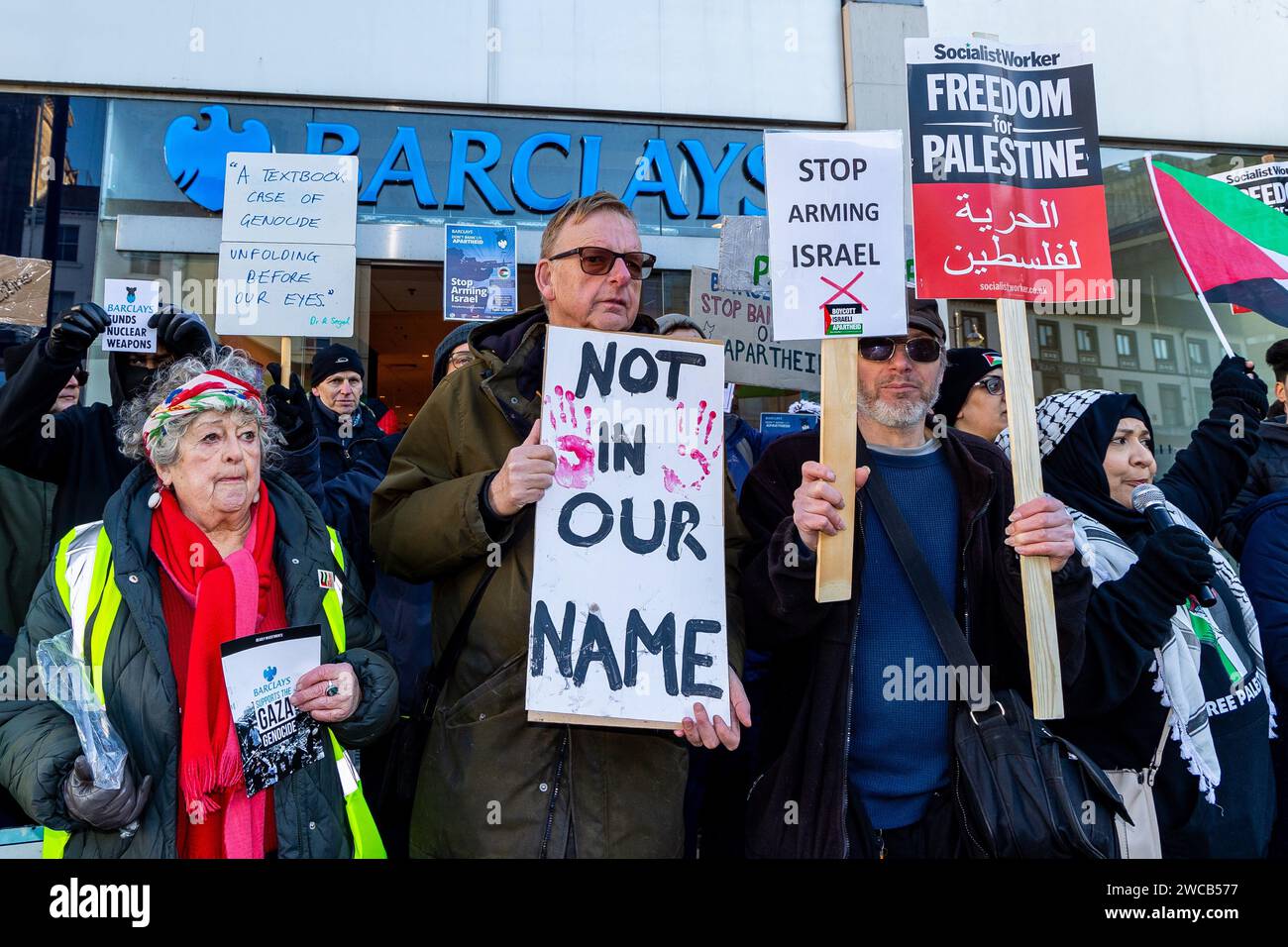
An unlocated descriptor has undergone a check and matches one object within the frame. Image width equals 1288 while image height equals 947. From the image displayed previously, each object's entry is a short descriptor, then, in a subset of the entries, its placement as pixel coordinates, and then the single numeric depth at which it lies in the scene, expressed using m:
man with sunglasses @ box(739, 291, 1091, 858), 2.15
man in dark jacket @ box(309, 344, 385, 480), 4.16
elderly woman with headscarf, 2.08
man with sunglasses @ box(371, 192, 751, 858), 2.13
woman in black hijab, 2.44
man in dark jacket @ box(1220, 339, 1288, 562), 4.01
